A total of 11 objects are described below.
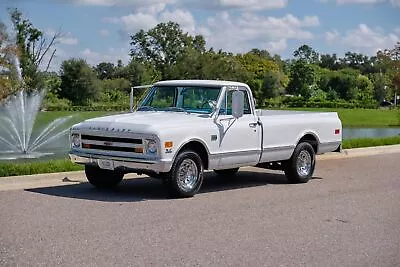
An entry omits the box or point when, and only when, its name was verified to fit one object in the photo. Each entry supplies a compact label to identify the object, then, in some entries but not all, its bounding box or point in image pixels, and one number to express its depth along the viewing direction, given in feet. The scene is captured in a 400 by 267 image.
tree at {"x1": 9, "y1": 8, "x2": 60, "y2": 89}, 155.63
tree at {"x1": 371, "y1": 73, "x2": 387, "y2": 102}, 295.81
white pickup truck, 36.19
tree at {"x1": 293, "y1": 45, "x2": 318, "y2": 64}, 419.95
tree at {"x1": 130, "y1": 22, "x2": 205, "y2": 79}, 194.70
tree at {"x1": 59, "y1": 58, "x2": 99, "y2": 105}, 192.06
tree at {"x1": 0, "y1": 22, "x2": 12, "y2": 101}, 110.75
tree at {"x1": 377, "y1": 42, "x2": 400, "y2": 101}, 136.67
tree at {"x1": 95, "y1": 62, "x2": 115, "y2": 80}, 281.33
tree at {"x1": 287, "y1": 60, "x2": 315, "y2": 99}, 296.10
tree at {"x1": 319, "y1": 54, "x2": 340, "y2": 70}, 490.08
